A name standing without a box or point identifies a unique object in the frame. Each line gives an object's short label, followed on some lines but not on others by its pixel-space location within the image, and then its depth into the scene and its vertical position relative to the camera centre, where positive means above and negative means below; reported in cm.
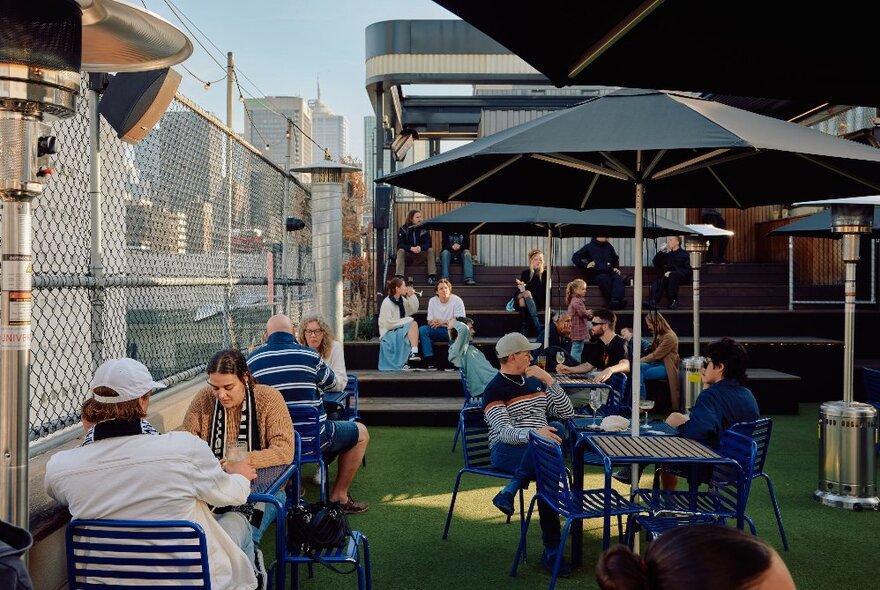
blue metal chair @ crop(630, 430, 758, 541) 433 -128
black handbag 371 -118
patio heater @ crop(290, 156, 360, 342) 991 +54
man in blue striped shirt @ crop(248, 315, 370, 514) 545 -62
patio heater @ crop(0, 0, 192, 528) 244 +41
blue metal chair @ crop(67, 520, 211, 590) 287 -102
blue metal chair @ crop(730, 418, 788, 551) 510 -107
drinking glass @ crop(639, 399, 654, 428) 590 -95
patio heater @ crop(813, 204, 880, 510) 640 -131
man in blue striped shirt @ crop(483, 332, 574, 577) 508 -88
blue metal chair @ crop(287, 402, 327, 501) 544 -102
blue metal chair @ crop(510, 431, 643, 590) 425 -123
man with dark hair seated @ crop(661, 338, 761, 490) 516 -80
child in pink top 1084 -52
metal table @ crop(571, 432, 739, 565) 428 -98
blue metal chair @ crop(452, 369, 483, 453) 788 -123
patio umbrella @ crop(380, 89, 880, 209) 406 +73
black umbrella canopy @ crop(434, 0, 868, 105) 279 +89
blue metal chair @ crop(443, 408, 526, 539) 525 -123
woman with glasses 707 -56
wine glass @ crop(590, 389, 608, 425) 669 -106
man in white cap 287 -70
